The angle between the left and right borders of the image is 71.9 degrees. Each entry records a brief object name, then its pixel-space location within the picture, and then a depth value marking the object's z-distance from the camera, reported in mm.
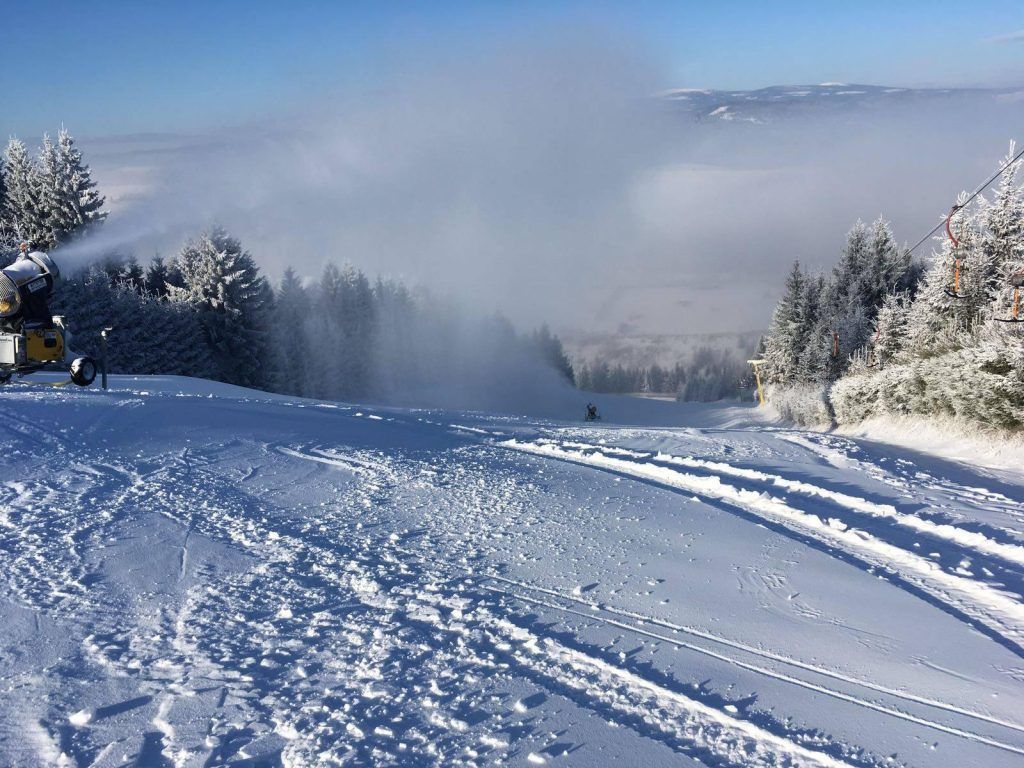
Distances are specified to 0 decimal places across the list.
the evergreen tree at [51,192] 35125
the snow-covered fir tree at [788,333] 48812
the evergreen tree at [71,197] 35062
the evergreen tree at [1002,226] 28344
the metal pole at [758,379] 52406
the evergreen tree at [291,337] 48594
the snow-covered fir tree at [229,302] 41719
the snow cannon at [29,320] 12977
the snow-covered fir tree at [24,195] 34812
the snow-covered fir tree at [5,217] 32594
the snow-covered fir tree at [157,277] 50250
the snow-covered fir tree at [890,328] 34750
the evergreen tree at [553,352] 97812
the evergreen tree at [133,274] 45269
